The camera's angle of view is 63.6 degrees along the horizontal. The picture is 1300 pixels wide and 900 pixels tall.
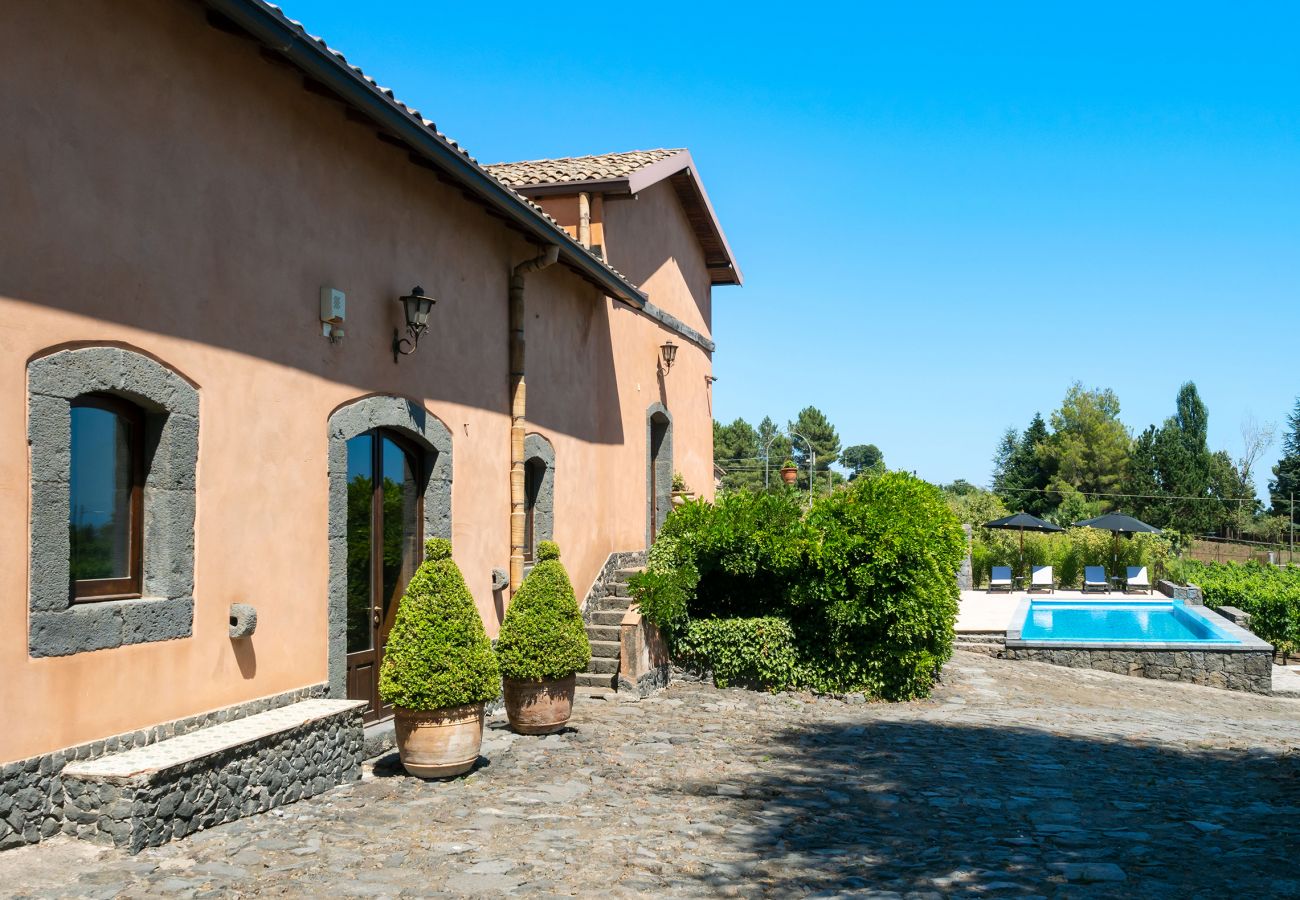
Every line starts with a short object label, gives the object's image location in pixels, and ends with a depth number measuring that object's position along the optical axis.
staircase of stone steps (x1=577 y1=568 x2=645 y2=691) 11.61
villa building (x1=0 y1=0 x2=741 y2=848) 5.30
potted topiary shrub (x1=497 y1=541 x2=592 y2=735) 9.00
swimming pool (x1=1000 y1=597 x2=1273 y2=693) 15.46
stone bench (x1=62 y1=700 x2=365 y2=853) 5.27
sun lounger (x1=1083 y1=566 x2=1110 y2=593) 27.02
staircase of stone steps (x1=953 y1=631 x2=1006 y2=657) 18.00
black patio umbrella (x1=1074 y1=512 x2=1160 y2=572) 29.14
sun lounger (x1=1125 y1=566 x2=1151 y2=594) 26.81
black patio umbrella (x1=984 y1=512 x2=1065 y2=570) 29.64
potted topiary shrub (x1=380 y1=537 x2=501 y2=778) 7.14
